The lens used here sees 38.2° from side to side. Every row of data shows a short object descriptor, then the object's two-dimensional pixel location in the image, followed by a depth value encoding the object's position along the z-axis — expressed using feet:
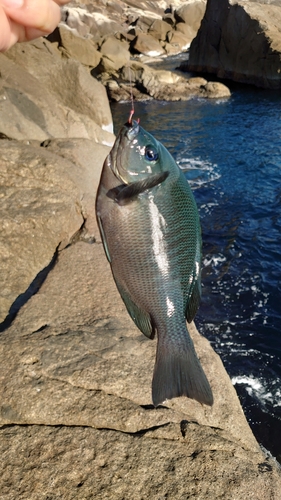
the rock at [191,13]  148.29
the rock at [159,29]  145.28
